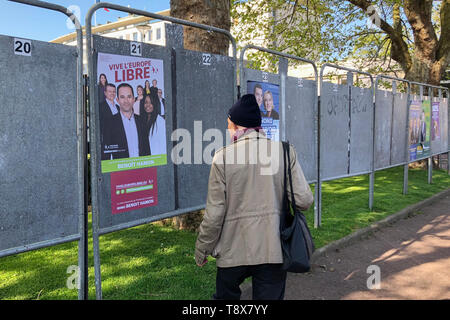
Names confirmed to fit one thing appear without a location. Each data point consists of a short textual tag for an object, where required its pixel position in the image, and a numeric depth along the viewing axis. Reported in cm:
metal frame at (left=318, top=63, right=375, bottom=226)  823
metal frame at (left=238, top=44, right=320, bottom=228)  491
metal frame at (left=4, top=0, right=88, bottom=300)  302
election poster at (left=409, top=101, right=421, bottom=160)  1023
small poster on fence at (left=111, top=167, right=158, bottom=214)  354
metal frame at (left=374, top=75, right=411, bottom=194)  997
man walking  284
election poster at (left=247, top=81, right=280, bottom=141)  527
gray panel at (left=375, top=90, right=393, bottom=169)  855
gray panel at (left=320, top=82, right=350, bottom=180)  678
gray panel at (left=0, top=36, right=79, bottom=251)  284
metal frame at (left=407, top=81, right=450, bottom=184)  1170
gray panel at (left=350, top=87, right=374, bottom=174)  762
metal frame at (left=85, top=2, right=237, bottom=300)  322
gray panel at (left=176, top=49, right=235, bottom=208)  421
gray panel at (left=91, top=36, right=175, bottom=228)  340
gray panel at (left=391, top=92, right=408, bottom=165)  939
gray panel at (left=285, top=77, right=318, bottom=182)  606
